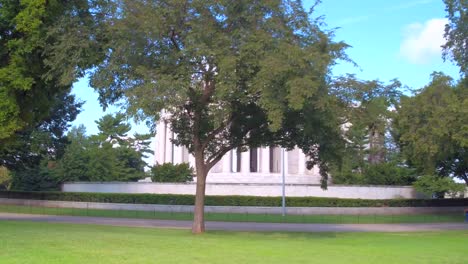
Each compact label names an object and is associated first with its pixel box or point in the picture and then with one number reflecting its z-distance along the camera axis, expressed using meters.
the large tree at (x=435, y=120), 28.81
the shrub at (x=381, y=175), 62.94
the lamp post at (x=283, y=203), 47.41
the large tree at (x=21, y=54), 23.44
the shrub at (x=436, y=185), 53.53
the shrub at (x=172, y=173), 63.43
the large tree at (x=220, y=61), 19.71
